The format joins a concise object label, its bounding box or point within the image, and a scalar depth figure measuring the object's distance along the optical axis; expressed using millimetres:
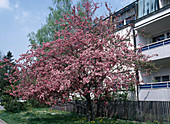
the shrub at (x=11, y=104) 19000
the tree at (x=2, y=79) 21364
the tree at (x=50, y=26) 24703
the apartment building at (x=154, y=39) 14164
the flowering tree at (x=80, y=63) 9250
